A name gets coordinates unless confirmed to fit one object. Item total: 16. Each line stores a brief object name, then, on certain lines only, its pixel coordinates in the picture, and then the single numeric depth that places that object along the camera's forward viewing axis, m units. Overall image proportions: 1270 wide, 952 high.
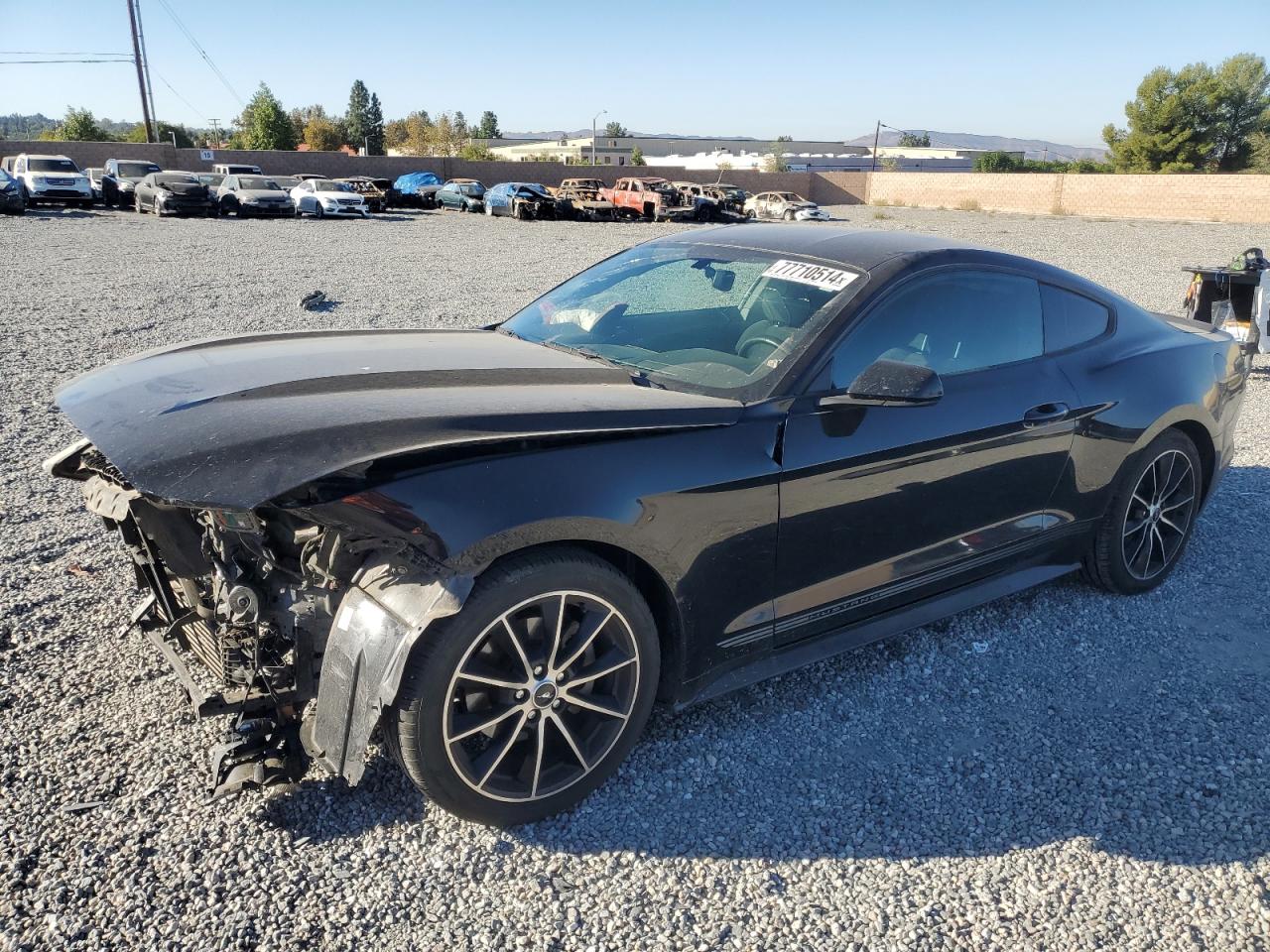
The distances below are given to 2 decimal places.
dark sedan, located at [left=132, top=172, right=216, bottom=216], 26.38
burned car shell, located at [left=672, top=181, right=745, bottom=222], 31.25
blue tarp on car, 36.25
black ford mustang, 2.35
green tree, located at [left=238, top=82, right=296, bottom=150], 65.69
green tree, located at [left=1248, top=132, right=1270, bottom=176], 57.46
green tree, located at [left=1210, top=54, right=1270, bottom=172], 59.78
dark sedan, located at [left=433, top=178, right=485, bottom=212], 34.25
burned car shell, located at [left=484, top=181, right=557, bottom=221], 29.89
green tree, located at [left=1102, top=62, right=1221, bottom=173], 59.78
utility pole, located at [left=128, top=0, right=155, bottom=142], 48.47
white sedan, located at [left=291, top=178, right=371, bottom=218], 28.88
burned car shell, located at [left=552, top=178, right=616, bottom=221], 30.56
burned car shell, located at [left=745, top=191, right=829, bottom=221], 33.95
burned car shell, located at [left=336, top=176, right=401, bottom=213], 32.78
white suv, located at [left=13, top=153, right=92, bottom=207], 26.89
